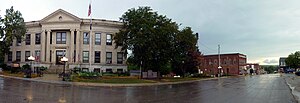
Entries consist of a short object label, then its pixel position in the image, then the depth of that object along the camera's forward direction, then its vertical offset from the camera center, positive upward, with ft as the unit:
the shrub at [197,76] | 145.53 -13.78
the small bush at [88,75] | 78.29 -6.97
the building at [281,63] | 392.85 -12.58
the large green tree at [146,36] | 91.56 +10.39
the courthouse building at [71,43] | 112.06 +8.37
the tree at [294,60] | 273.98 -4.28
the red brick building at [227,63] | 249.47 -7.80
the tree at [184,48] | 107.06 +5.30
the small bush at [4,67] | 107.19 -5.14
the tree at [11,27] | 106.57 +16.51
